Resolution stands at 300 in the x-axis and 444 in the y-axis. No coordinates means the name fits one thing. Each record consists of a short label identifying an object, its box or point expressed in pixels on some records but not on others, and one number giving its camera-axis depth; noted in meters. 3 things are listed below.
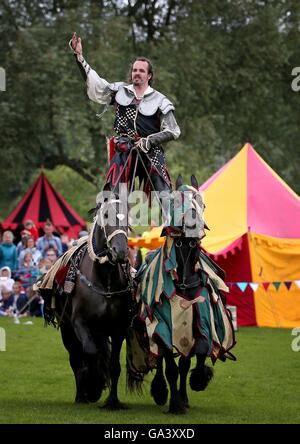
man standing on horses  17.62
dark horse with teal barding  16.64
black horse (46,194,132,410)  16.91
